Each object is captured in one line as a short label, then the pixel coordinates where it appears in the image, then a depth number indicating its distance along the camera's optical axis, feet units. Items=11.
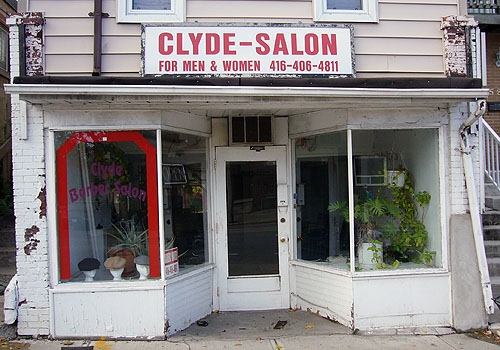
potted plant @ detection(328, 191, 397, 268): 18.03
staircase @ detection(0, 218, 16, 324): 21.72
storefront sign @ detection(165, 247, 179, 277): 17.12
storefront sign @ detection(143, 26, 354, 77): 16.43
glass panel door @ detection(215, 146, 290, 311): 19.89
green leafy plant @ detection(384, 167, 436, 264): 18.33
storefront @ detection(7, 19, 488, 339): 16.30
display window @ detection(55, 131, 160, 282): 16.89
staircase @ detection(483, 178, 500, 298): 20.23
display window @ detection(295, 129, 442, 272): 18.04
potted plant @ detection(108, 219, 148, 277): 17.32
